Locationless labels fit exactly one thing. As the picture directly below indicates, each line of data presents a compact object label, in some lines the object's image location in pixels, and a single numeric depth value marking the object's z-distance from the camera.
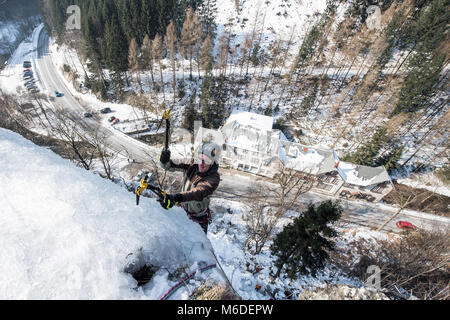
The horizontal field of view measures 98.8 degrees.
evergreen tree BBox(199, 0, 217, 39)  53.97
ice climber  5.82
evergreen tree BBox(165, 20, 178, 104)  39.36
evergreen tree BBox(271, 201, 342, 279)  11.52
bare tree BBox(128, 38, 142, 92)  39.15
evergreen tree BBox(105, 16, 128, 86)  40.84
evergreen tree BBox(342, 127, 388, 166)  30.12
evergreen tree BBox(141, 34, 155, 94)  41.88
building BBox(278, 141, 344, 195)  28.44
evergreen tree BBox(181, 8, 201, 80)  41.66
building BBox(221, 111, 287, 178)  29.95
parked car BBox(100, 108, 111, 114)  41.28
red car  26.28
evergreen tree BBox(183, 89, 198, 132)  37.00
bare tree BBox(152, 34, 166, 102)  39.03
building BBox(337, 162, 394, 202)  27.66
